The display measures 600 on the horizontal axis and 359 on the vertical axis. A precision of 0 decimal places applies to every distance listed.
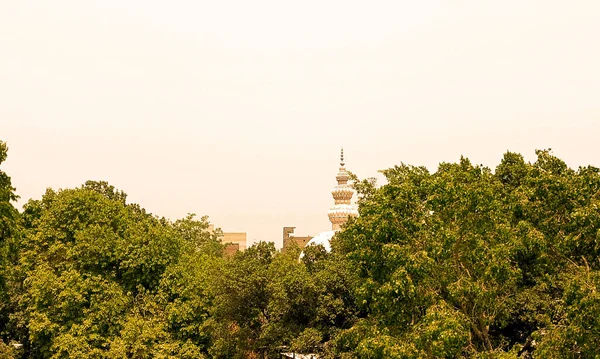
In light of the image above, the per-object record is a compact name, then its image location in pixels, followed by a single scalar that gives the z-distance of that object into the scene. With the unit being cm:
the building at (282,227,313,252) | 8768
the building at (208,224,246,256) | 10006
